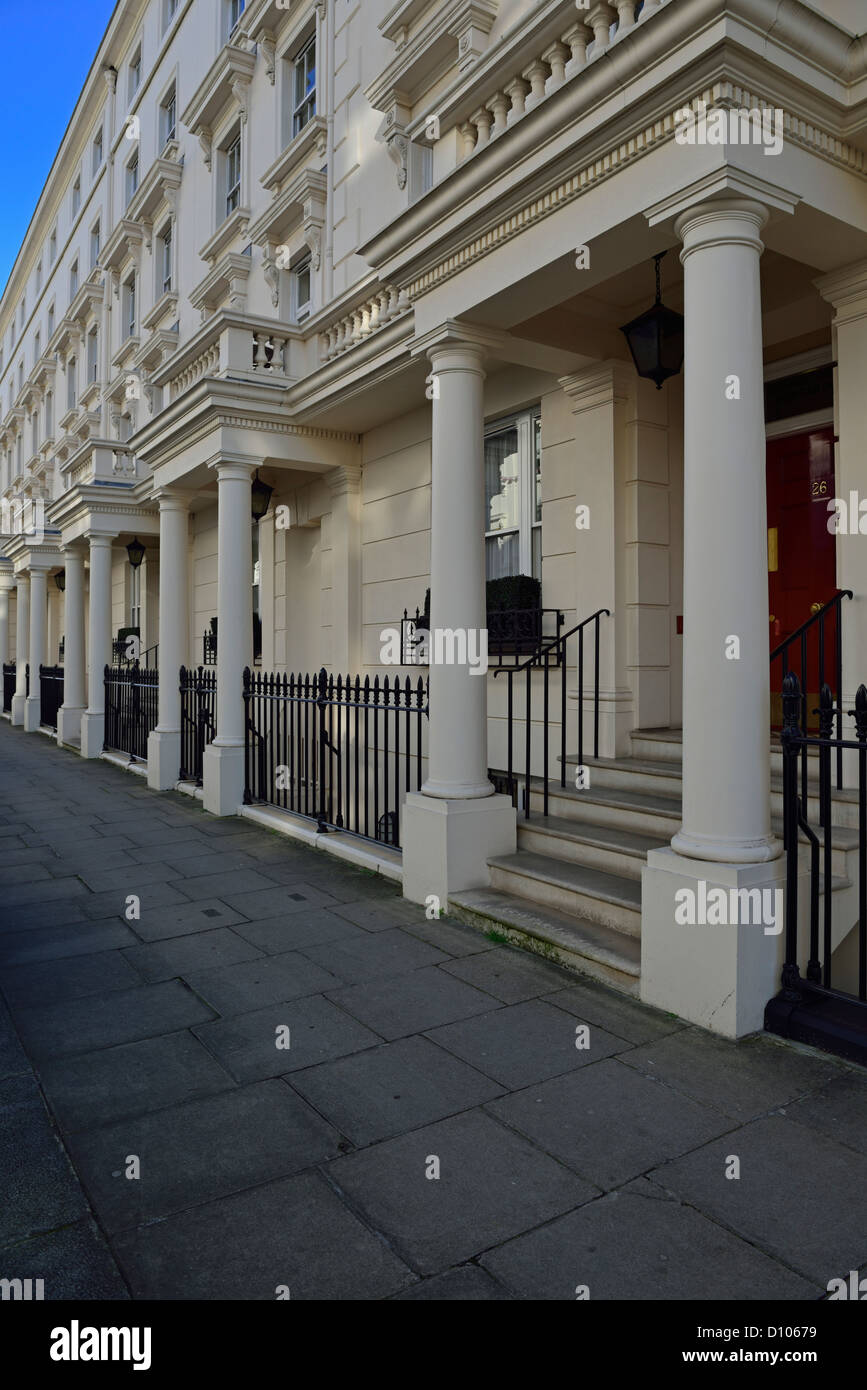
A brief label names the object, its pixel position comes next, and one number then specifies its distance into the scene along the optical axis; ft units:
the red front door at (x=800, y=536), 18.88
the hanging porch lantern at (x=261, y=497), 32.45
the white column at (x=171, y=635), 35.32
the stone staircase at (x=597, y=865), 14.19
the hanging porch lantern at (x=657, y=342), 16.72
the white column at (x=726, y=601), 12.23
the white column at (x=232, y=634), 29.94
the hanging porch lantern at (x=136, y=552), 46.96
